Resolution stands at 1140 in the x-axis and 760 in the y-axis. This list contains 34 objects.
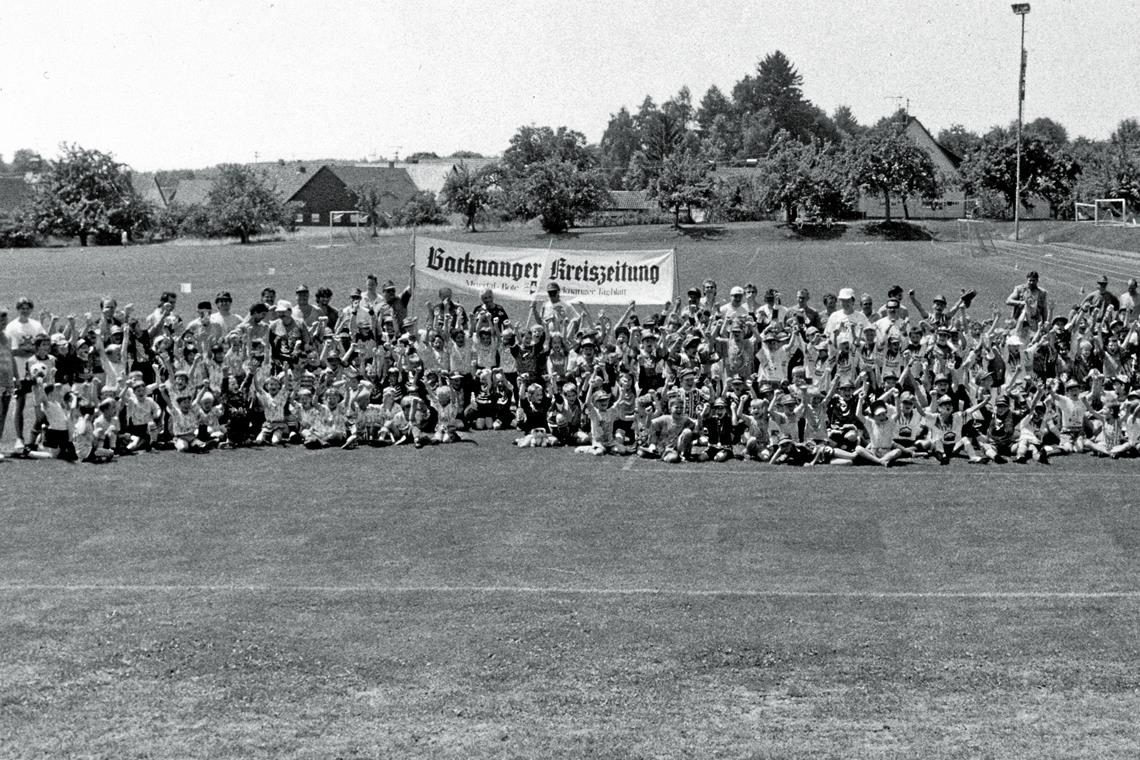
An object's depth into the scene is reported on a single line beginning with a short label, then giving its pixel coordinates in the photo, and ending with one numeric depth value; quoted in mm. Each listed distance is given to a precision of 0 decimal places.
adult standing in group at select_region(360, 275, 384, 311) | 21703
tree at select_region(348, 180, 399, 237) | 103438
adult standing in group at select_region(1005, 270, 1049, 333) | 20156
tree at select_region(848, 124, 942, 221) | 90938
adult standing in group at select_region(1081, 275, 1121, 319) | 21656
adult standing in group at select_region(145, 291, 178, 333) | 20922
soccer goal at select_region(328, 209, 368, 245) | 103431
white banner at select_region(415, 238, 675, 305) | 23016
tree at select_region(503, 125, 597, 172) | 98000
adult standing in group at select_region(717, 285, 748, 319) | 20422
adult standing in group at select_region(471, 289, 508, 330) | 21000
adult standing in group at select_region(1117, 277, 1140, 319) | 20984
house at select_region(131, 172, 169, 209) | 126875
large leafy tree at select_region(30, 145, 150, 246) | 89938
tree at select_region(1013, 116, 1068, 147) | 190000
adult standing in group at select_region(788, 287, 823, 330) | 20438
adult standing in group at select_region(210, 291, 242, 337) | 20172
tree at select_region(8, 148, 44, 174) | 96375
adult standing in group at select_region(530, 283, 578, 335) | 21545
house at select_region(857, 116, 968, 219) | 102375
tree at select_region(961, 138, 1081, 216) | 94812
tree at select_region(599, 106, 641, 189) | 174750
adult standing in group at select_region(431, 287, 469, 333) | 20812
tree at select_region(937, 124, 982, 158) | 102062
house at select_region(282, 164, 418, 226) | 113188
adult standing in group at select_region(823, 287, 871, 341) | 19531
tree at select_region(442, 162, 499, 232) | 93062
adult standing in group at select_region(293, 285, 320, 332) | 20781
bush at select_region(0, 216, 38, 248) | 90250
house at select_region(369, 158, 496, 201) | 124000
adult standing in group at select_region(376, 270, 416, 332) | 21453
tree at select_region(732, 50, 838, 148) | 192750
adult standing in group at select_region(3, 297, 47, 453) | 18203
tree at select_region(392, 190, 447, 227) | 98000
